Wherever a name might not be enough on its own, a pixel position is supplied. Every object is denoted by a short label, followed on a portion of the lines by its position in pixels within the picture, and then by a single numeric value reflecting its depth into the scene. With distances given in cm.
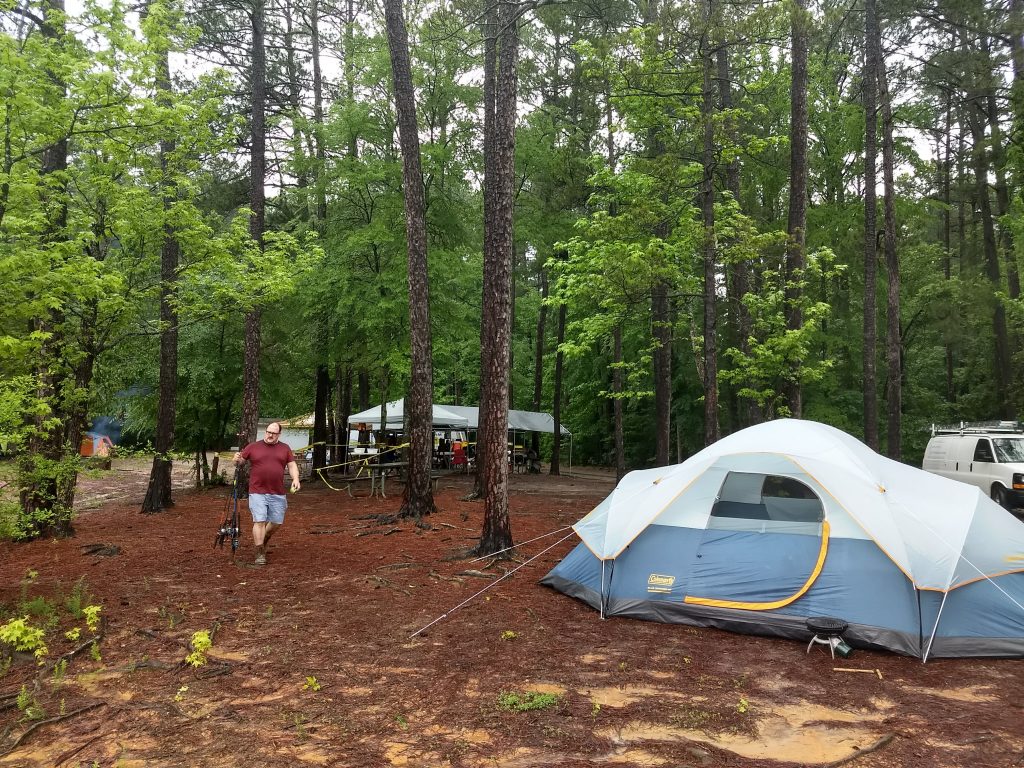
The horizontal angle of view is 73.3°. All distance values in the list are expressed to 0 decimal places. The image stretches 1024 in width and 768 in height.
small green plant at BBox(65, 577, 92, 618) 609
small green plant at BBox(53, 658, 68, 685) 462
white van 1263
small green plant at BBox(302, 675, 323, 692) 457
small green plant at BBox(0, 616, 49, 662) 493
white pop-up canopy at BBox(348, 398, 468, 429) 2341
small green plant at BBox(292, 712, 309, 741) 387
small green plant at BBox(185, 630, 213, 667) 505
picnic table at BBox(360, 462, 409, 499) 1392
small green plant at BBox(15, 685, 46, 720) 406
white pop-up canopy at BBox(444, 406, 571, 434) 2527
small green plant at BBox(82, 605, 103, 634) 557
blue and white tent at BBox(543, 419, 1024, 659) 558
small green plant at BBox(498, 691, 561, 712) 430
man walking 837
